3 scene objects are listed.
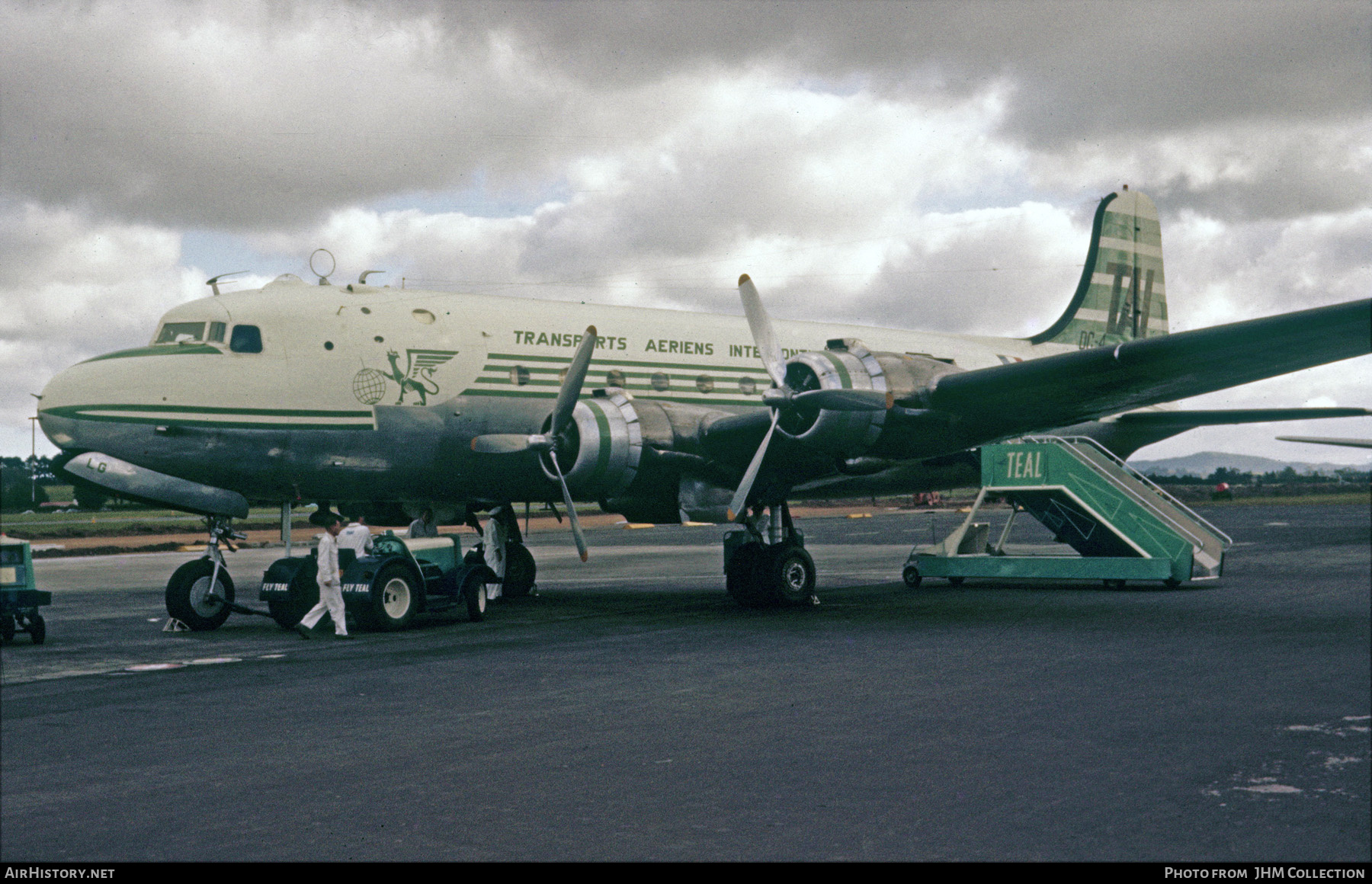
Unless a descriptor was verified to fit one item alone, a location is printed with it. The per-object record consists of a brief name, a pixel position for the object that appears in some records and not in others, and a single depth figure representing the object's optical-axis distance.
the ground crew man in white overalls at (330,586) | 14.92
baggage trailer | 14.60
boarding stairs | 18.88
